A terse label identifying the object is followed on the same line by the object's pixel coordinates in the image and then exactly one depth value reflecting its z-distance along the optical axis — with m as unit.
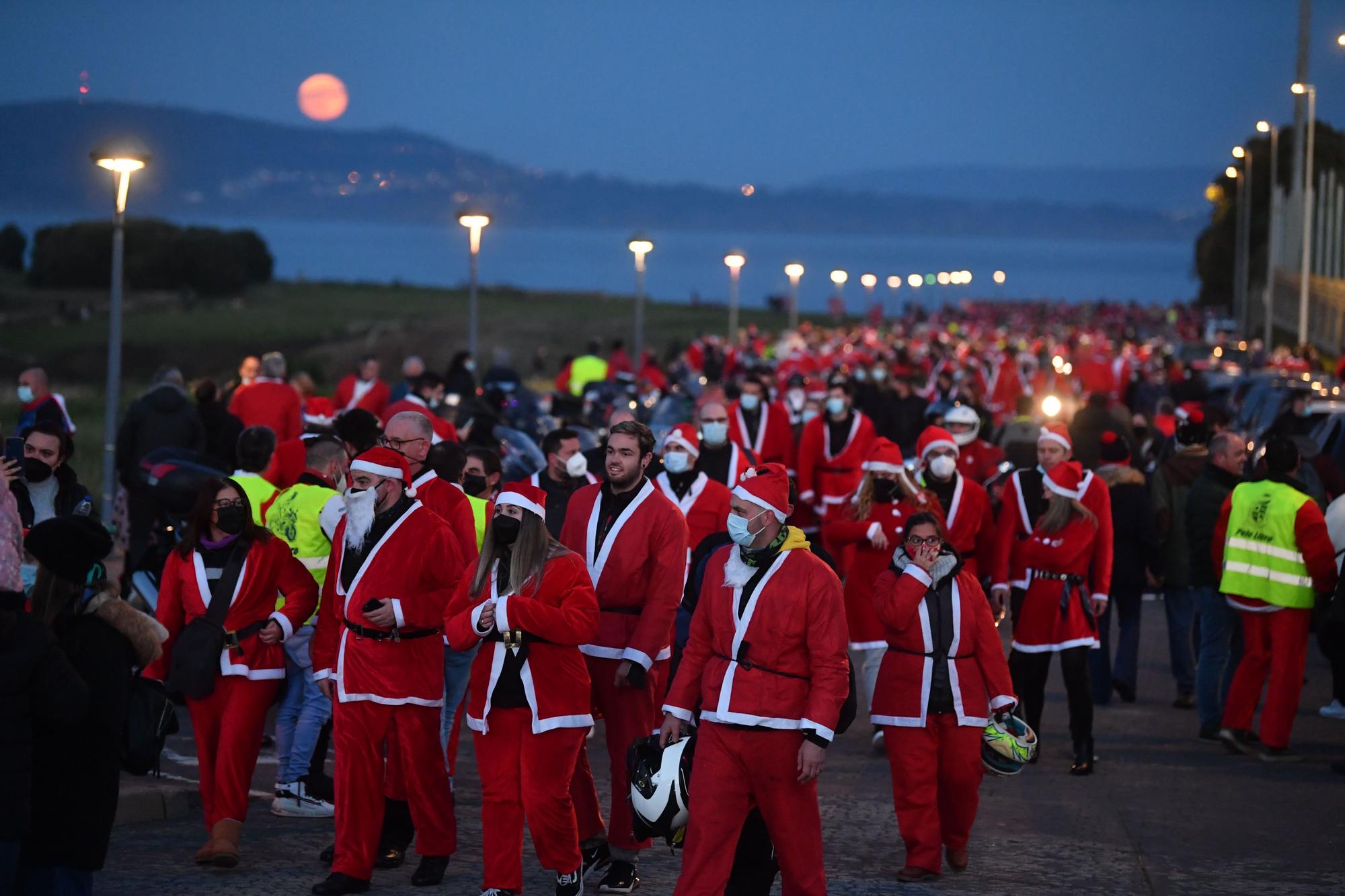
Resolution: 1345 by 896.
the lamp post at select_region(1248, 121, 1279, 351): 53.91
